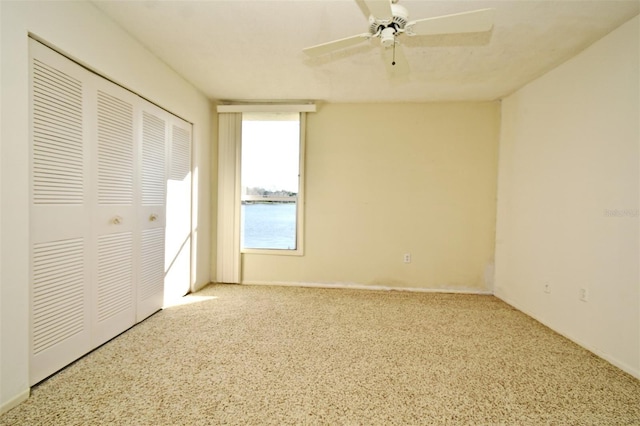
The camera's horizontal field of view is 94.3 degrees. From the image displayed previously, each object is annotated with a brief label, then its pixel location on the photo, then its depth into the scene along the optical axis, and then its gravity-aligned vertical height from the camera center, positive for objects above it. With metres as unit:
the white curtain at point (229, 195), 3.96 +0.10
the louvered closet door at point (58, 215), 1.72 -0.10
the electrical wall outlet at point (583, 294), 2.39 -0.69
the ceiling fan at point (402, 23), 1.50 +0.99
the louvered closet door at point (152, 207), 2.67 -0.06
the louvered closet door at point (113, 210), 2.17 -0.08
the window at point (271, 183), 3.98 +0.27
